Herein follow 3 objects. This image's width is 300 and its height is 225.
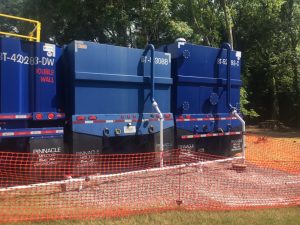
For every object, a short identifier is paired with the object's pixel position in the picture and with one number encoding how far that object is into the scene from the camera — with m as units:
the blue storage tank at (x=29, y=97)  6.60
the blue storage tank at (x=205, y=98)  9.20
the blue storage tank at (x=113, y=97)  7.37
